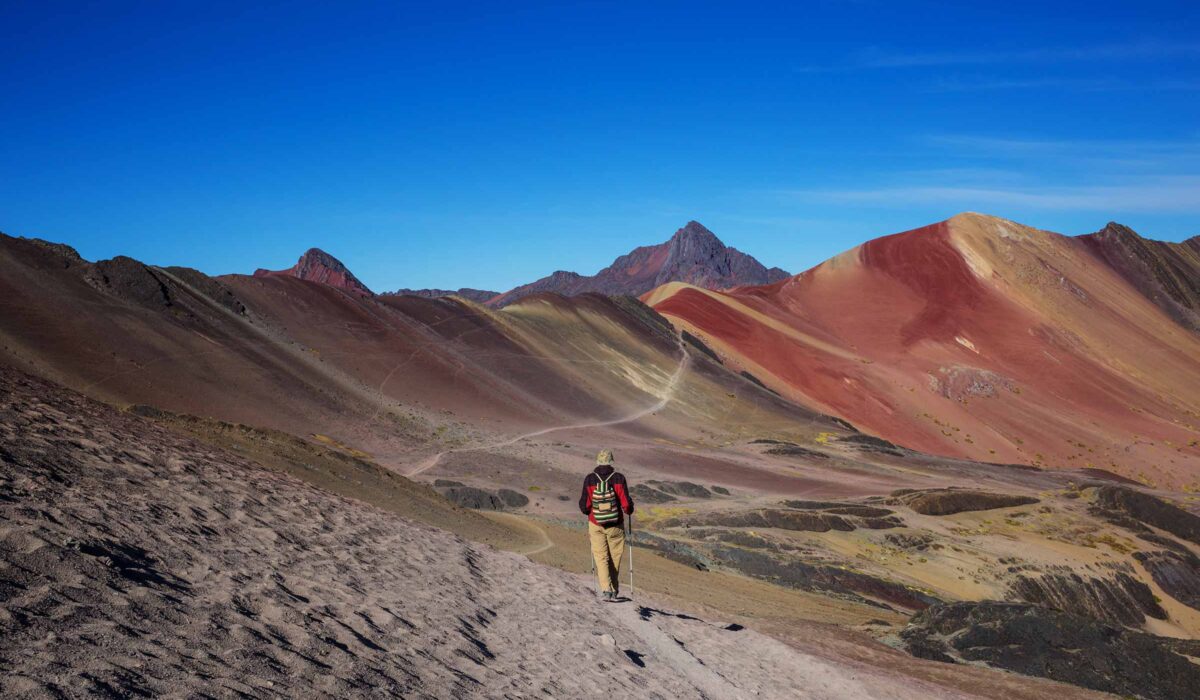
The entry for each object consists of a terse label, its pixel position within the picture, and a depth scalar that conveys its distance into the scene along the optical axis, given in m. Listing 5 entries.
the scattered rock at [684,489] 30.03
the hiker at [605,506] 9.61
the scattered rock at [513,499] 24.67
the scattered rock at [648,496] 28.54
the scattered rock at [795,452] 41.81
